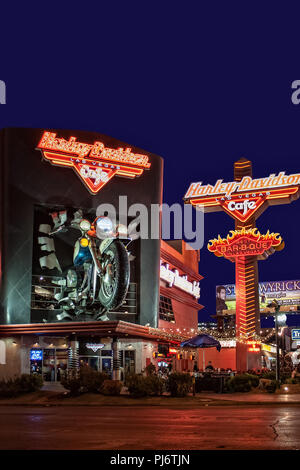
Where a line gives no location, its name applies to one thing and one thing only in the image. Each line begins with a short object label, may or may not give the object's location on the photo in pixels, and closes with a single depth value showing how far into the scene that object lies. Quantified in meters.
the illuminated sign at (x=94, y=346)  41.53
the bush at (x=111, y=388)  26.12
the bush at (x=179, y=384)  25.86
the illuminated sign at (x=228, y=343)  63.05
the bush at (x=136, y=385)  25.45
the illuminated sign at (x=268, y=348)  71.88
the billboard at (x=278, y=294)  98.98
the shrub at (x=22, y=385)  27.72
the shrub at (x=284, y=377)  36.47
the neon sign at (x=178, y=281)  51.89
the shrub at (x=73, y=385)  26.98
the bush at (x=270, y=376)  36.21
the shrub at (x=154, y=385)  25.69
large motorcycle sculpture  37.38
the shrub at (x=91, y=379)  27.08
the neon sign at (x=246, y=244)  50.42
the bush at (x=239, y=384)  30.58
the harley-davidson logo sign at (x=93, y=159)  42.41
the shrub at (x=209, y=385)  30.39
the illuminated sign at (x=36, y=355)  39.96
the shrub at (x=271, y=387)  30.05
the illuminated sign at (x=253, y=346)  49.06
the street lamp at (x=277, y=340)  33.50
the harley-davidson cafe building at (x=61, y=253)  39.00
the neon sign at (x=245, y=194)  52.03
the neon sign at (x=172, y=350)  49.67
